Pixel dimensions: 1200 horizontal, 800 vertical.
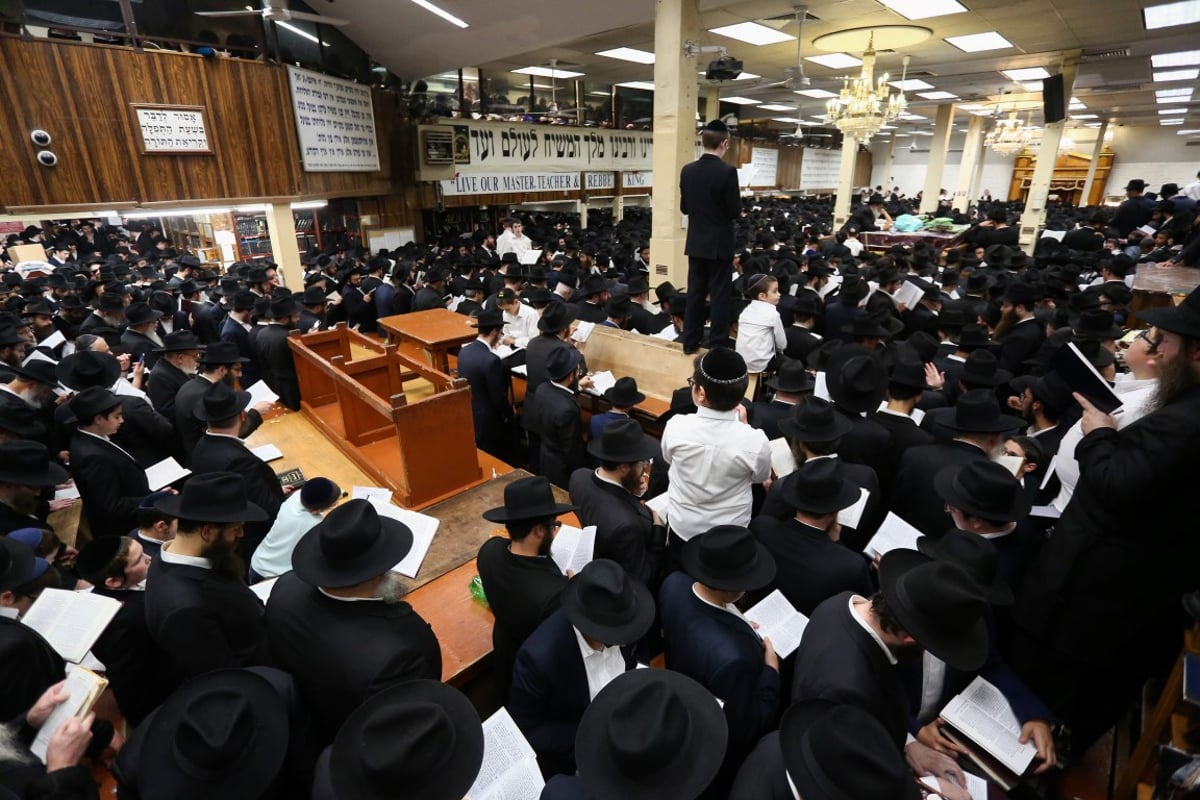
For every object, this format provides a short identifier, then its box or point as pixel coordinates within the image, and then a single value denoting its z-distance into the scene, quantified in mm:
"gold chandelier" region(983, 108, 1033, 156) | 16469
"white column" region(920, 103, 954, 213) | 18797
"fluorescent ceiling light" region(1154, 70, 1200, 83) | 13258
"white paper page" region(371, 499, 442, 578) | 2924
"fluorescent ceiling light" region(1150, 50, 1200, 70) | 11367
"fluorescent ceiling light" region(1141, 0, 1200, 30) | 8156
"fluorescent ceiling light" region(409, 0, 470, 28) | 8283
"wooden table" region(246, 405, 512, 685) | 2771
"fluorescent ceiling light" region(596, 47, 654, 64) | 11734
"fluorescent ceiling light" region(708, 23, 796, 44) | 9852
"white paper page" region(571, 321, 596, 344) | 6086
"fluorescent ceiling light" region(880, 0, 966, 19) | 8180
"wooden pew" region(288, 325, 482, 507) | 3828
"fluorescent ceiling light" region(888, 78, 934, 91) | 14922
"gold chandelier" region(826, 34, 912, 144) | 10648
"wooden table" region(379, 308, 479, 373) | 5691
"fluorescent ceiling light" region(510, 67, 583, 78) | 14242
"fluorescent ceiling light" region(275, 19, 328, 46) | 8850
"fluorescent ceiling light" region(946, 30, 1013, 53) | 10256
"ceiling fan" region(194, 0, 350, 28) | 6953
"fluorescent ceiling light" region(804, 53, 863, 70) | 12062
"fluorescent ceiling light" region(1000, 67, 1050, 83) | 13443
